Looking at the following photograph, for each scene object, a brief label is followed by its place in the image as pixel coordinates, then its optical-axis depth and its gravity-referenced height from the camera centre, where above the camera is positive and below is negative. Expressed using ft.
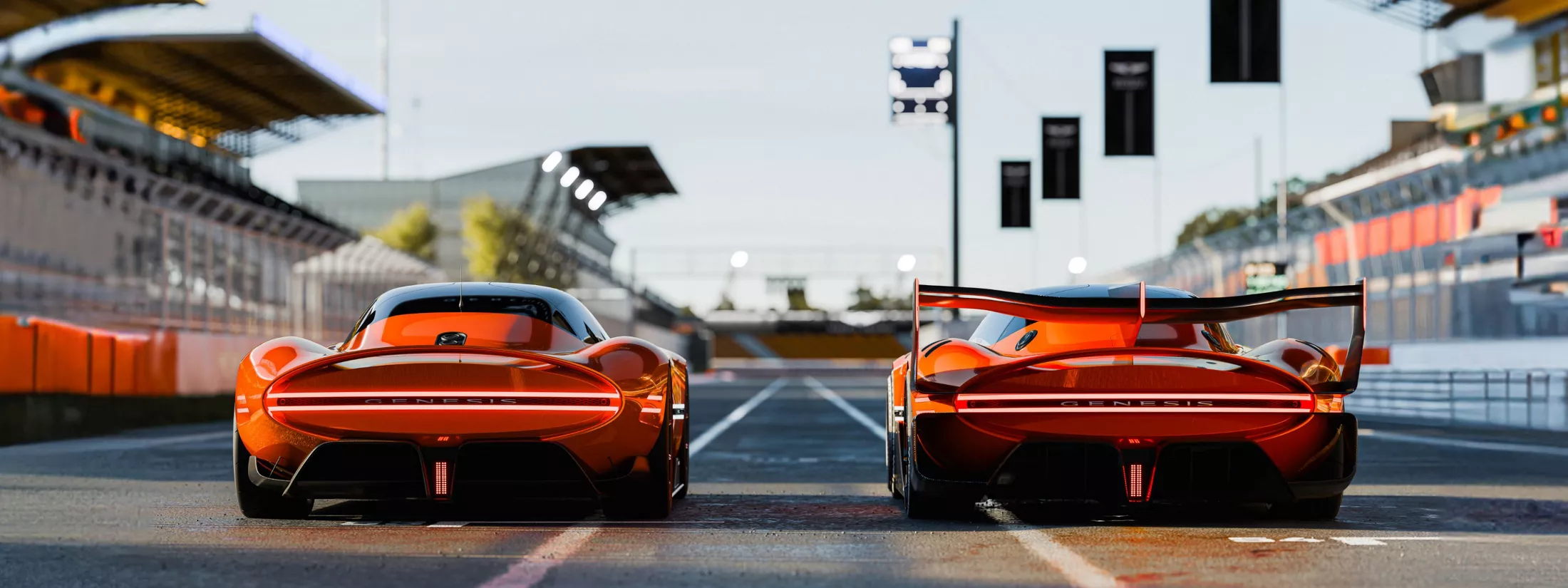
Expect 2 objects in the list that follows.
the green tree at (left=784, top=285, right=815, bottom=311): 455.05 +1.26
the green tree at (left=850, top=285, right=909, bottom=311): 614.91 +0.63
